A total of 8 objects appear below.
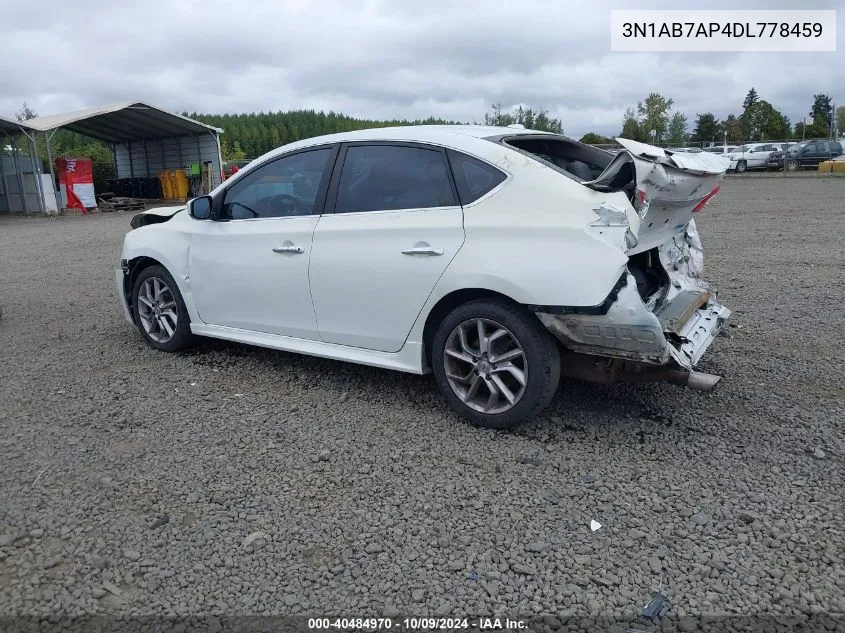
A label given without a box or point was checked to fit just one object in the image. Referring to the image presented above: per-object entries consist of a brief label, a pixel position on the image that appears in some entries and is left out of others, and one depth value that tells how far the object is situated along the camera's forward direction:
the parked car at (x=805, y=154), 35.22
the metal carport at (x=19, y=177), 23.56
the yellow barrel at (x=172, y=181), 28.47
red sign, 24.64
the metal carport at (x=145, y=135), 23.92
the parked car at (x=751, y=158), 36.31
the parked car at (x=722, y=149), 37.88
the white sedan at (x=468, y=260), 3.71
